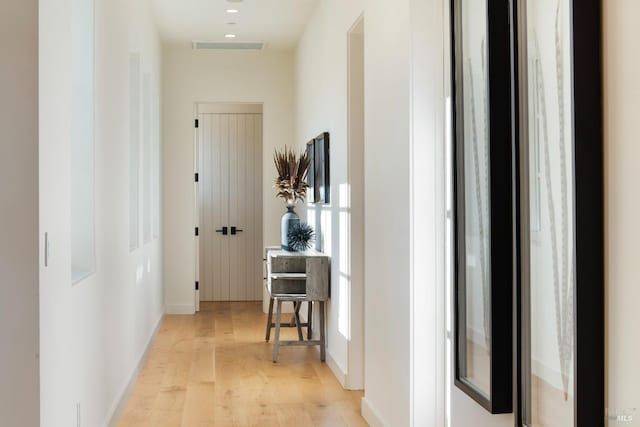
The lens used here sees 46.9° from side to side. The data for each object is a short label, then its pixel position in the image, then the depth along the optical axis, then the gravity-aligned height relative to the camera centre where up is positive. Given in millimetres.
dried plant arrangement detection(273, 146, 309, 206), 6816 +237
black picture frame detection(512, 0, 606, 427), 1317 -17
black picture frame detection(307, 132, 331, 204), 5836 +291
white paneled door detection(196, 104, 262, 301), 9641 -14
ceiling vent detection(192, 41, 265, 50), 8242 +1807
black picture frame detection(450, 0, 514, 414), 1712 -4
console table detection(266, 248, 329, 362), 5793 -625
